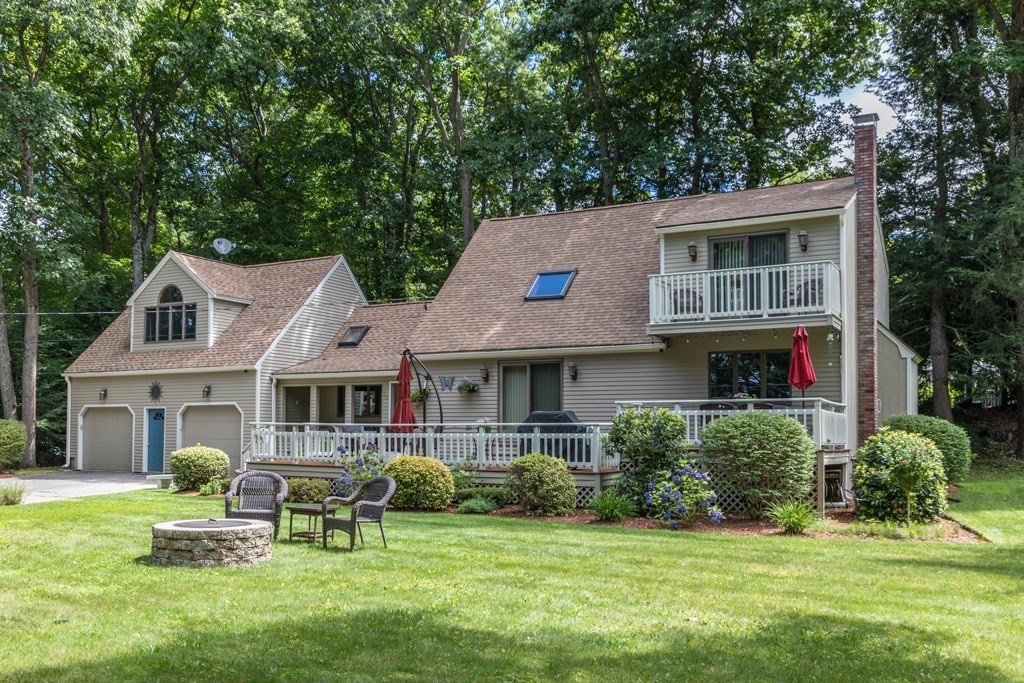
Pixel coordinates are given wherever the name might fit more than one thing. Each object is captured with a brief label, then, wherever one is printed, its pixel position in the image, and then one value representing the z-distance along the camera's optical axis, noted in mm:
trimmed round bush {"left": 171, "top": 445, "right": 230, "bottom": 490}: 20359
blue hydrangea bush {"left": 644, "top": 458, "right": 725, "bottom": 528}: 14164
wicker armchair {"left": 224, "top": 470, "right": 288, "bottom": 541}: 12305
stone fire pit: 10023
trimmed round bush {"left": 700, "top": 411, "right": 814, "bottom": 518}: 14609
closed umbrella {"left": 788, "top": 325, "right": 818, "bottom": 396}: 16359
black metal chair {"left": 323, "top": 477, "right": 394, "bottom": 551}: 11359
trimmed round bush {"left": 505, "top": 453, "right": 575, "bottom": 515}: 15508
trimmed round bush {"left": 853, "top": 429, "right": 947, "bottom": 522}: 14258
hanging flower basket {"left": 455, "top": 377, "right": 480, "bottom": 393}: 21031
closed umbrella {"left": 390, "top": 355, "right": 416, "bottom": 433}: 19200
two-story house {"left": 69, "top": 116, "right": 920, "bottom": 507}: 17656
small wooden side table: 12035
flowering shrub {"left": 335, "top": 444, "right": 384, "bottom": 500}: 17016
